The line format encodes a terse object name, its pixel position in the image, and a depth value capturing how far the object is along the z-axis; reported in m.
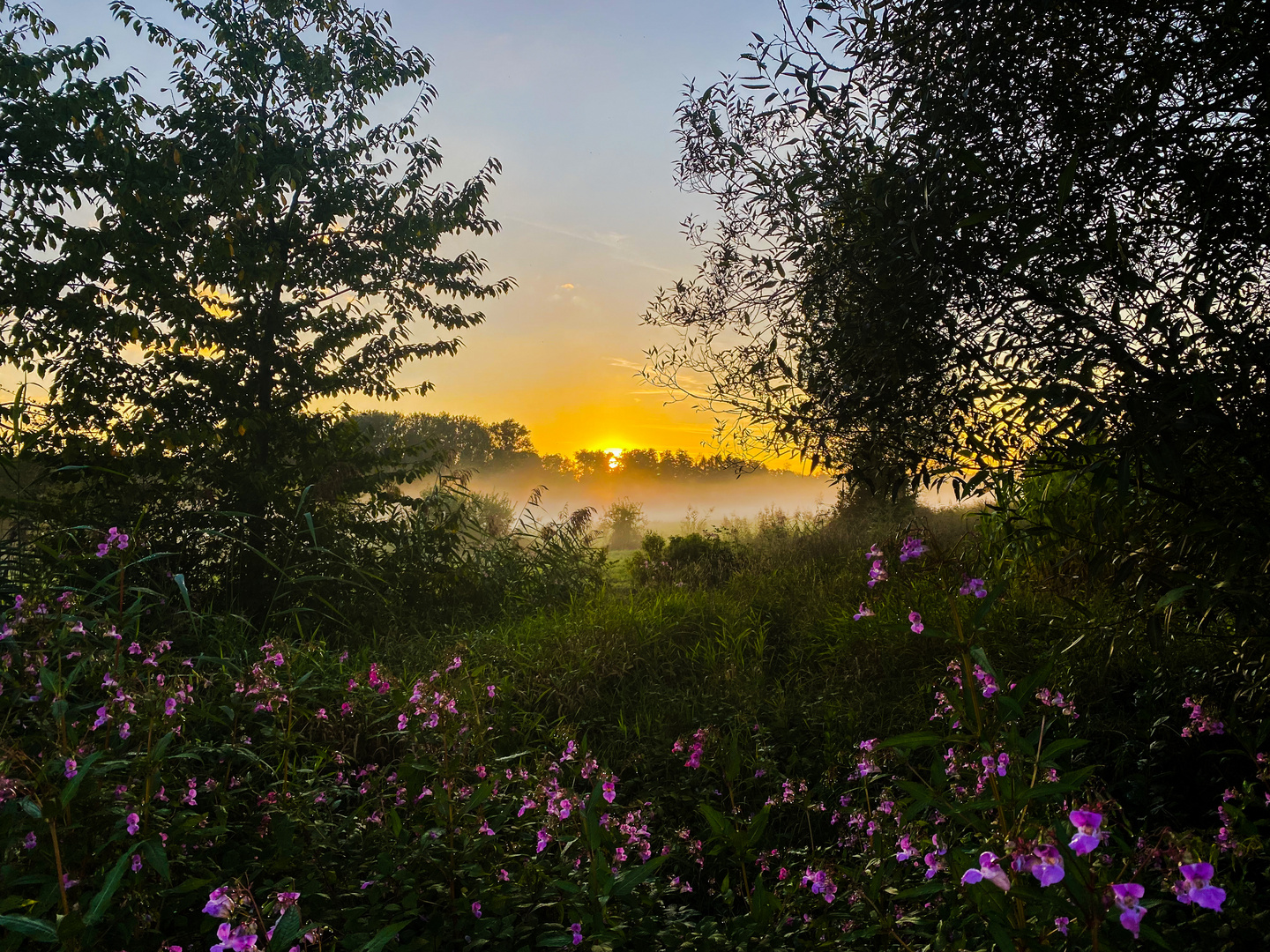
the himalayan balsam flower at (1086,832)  1.06
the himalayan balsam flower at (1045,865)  1.00
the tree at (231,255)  5.77
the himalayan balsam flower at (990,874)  1.10
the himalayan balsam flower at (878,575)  2.03
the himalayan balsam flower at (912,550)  1.80
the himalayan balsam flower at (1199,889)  0.94
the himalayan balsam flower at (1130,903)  1.01
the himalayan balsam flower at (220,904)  1.33
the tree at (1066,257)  2.49
